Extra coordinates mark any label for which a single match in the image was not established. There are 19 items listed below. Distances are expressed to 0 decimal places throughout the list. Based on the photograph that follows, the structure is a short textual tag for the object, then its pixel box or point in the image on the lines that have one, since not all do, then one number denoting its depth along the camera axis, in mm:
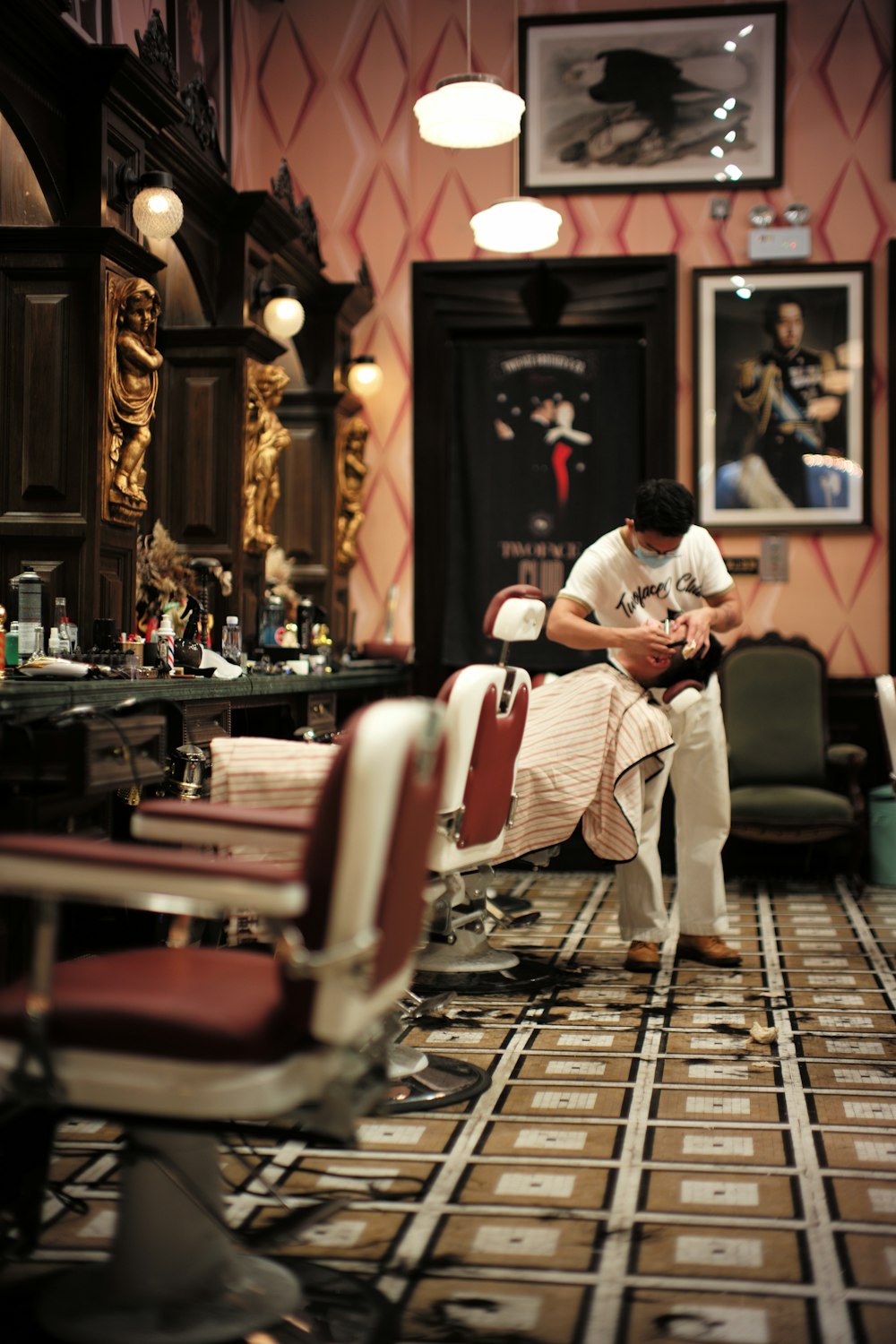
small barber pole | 4219
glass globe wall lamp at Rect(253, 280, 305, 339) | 5434
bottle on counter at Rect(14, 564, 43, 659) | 3861
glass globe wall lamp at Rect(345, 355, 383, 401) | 6613
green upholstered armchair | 5969
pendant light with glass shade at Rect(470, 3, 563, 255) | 5453
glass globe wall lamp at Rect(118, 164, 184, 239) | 4172
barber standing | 4215
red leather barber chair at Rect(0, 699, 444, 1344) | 1633
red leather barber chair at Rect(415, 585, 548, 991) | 3205
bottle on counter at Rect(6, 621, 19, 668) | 3717
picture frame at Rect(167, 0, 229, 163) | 5613
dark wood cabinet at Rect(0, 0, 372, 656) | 3953
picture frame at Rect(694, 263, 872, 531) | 6527
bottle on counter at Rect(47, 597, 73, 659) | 3861
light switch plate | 6562
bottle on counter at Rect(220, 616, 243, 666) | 4957
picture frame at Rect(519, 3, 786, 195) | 6551
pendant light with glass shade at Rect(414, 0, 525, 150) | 4695
